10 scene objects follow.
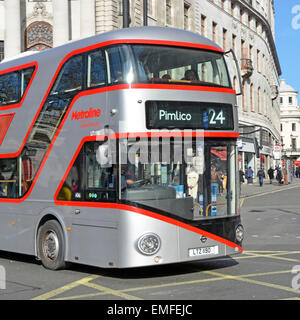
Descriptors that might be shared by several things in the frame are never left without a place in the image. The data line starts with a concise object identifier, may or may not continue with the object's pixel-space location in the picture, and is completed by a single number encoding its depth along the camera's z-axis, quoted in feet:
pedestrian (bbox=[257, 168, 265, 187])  150.70
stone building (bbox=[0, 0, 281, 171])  112.88
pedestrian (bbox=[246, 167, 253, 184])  161.26
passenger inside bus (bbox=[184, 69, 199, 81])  31.04
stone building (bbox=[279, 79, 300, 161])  476.95
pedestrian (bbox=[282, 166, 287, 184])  176.05
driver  28.96
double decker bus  29.12
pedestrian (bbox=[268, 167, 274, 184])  176.04
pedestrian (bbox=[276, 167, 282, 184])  169.27
